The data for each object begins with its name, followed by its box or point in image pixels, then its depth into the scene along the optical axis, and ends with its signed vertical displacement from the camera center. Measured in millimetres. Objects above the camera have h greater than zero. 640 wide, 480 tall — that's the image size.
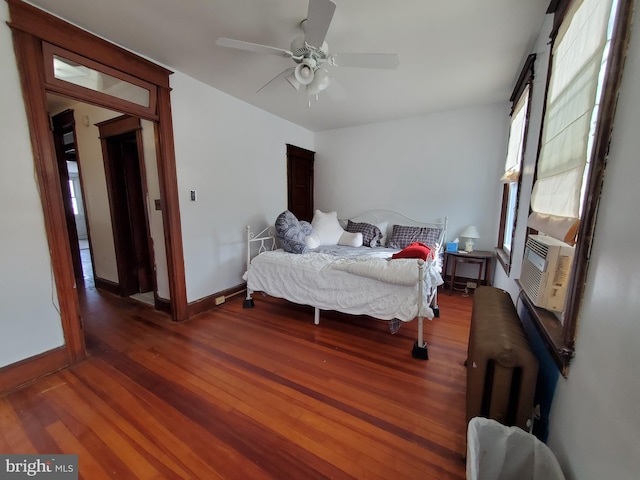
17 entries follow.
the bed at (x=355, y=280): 2037 -735
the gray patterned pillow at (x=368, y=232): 3625 -480
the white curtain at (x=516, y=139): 2265 +615
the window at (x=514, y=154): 2127 +445
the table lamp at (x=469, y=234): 3305 -462
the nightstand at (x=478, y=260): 3193 -771
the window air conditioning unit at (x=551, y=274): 1136 -342
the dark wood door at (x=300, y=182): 4117 +285
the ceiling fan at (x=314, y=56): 1487 +939
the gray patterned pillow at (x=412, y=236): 3444 -502
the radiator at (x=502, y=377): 1038 -748
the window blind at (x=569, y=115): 982 +377
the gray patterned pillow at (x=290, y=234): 2883 -405
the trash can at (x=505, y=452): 924 -941
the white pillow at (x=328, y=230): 3521 -441
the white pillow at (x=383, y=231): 3804 -486
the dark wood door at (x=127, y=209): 3023 -138
